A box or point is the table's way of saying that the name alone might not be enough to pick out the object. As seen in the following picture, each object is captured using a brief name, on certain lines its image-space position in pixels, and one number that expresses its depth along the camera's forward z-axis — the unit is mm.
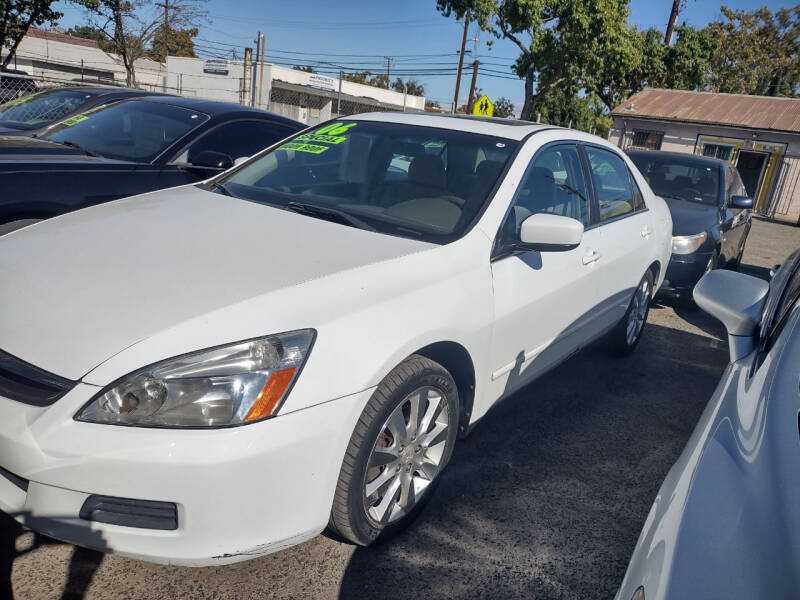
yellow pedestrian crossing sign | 18203
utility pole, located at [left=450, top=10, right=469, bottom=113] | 30453
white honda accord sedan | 1755
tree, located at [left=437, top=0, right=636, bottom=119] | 19906
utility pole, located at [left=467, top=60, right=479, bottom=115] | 31575
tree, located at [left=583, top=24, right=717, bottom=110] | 27625
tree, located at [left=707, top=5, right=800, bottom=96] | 36125
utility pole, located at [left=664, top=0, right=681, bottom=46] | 24906
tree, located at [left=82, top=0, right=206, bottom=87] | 19203
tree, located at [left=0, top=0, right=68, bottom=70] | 16625
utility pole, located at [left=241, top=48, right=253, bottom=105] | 20539
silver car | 1044
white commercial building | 34844
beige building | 21562
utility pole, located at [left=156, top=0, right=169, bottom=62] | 23045
